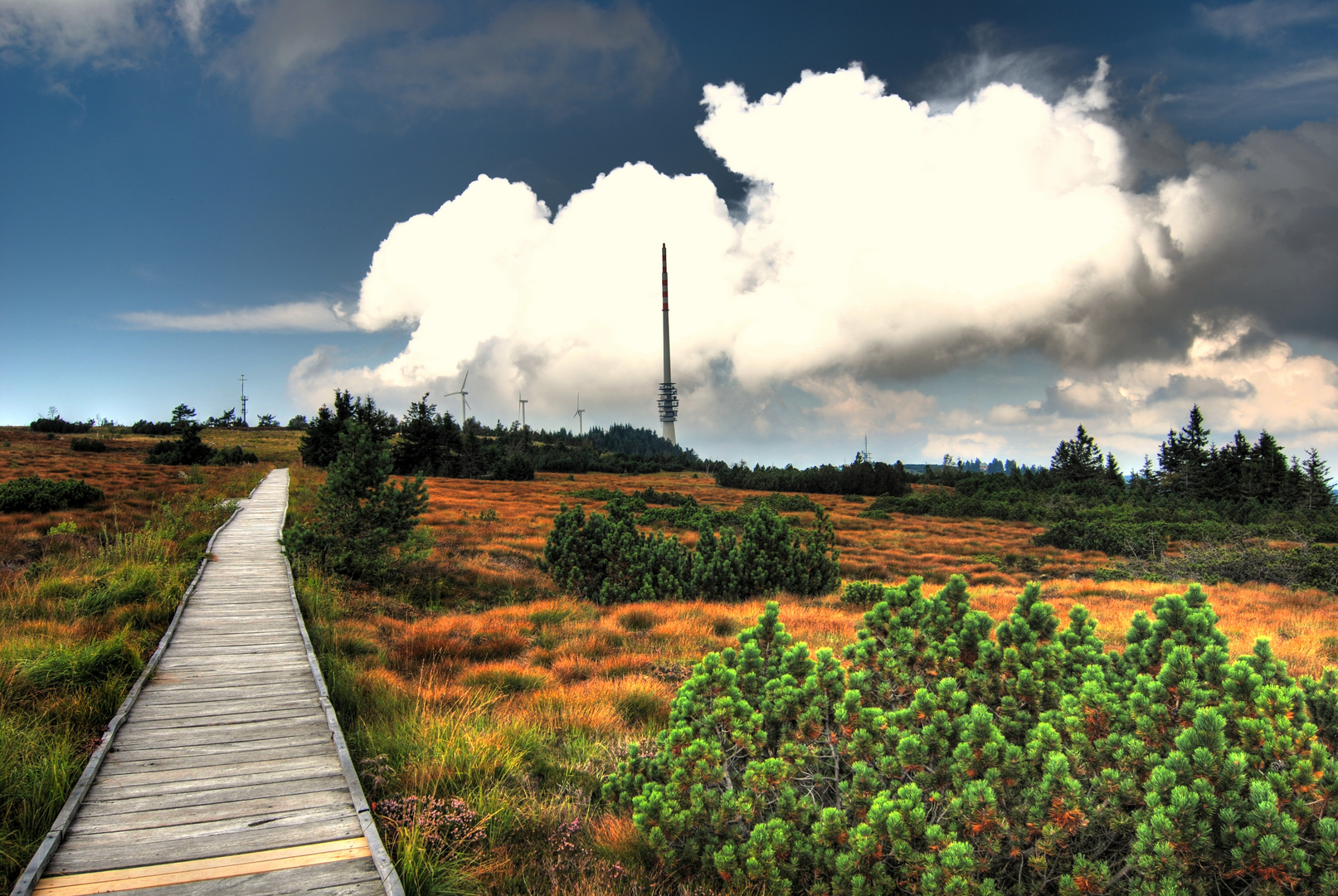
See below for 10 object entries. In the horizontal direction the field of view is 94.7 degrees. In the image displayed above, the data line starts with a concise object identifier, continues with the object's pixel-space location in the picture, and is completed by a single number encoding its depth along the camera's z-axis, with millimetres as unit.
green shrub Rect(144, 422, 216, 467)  44688
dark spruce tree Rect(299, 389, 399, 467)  48469
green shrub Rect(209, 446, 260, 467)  46500
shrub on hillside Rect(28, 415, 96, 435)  74938
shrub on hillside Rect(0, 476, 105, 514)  19719
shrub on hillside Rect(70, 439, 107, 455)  53156
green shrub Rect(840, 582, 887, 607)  13672
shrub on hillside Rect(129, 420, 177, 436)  85344
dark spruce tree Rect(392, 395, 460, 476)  58312
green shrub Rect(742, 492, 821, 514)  46781
